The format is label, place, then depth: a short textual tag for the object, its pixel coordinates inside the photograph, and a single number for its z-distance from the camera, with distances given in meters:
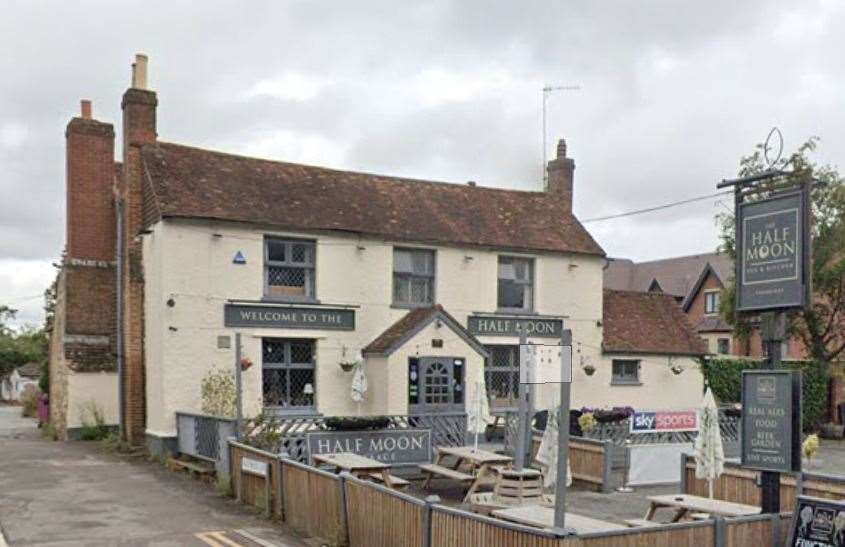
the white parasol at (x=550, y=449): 10.80
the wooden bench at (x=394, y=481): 13.26
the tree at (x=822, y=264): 27.98
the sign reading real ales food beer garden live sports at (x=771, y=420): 9.06
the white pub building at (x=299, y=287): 19.48
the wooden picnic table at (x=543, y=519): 8.88
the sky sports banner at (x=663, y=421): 18.14
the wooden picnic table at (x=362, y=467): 13.28
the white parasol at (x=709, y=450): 11.38
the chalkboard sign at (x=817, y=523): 8.19
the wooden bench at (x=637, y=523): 10.05
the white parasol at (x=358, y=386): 20.36
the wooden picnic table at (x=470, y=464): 14.64
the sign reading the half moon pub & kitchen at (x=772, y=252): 9.13
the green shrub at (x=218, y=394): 18.73
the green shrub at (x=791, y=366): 30.34
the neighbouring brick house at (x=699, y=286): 44.56
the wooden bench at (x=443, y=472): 14.59
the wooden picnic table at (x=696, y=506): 10.49
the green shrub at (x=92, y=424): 22.53
